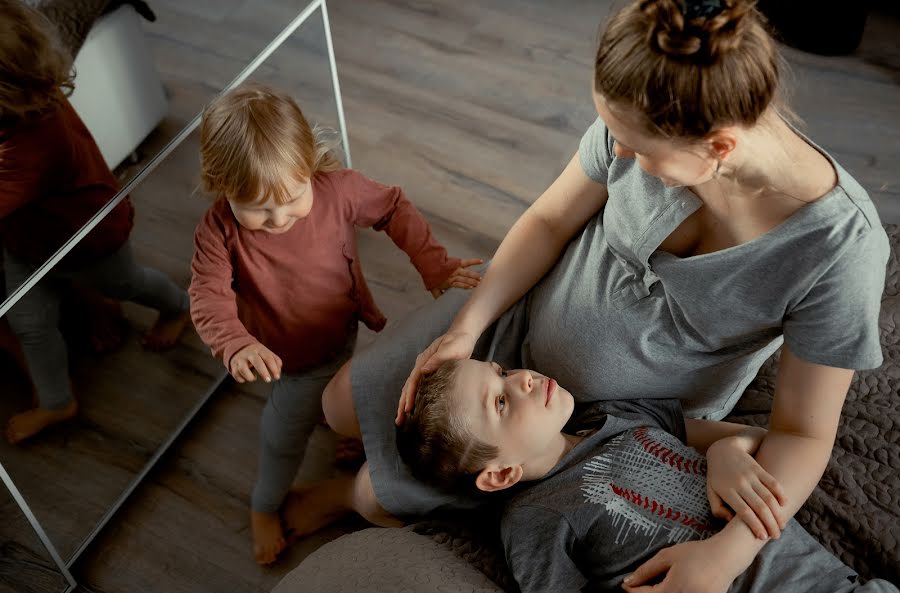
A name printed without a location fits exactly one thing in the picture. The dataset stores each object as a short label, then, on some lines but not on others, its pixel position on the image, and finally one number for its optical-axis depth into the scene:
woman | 0.89
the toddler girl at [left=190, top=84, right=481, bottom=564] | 1.22
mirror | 1.38
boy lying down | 1.14
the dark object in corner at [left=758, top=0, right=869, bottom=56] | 2.32
